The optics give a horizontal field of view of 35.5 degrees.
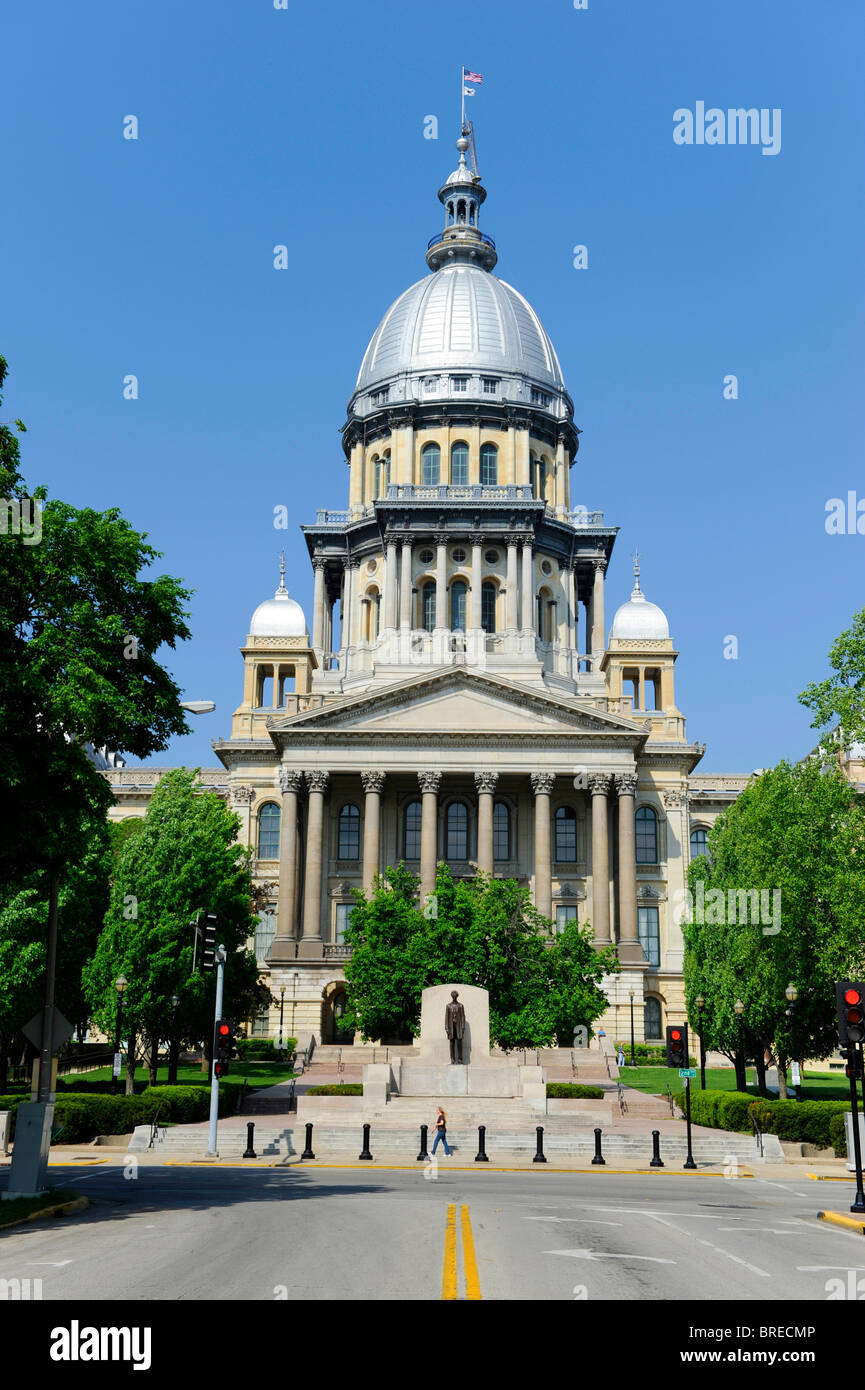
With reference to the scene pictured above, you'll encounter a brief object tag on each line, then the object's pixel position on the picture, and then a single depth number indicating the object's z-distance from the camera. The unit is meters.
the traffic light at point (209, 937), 33.78
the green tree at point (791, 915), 44.56
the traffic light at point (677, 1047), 34.66
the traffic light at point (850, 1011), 22.27
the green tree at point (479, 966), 53.53
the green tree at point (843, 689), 40.06
